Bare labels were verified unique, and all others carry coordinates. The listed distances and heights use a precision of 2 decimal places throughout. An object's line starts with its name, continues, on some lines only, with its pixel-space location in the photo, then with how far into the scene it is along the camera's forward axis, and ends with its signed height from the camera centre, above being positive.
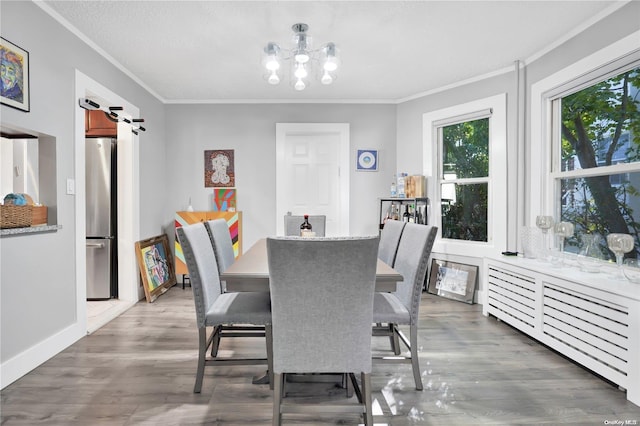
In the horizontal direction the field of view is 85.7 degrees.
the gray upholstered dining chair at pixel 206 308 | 1.90 -0.59
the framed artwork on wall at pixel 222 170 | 4.63 +0.49
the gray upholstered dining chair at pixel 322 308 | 1.37 -0.43
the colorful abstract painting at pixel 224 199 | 4.59 +0.10
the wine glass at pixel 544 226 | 2.91 -0.18
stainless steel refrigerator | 3.66 +0.02
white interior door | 4.63 +0.40
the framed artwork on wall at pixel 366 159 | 4.63 +0.62
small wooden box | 2.35 -0.06
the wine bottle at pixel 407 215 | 4.21 -0.12
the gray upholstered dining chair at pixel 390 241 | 2.47 -0.27
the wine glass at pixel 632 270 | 2.14 -0.44
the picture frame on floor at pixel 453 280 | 3.85 -0.88
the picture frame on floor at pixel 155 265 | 3.83 -0.70
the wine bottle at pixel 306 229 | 2.72 -0.20
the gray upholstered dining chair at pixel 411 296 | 1.95 -0.54
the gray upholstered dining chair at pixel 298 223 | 3.69 -0.18
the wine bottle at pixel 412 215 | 4.22 -0.12
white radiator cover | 1.92 -0.74
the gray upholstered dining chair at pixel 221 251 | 2.32 -0.33
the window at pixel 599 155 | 2.43 +0.38
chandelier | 2.43 +1.06
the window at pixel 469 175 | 3.69 +0.35
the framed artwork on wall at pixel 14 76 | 2.05 +0.82
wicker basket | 2.06 -0.05
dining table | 1.63 -0.35
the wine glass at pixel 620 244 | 2.14 -0.26
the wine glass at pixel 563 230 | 2.71 -0.20
